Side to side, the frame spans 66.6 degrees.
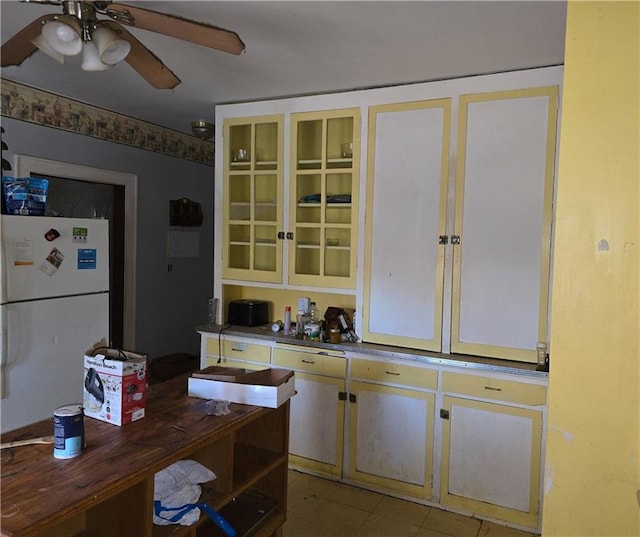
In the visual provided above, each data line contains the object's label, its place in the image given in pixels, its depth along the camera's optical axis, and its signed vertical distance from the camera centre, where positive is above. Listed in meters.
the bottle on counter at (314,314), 3.31 -0.46
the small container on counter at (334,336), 3.02 -0.55
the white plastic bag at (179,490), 1.60 -0.86
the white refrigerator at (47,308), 2.50 -0.37
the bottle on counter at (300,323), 3.15 -0.51
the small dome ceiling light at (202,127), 3.80 +0.92
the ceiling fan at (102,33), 1.56 +0.71
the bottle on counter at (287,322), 3.25 -0.51
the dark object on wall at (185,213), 4.36 +0.29
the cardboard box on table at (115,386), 1.60 -0.48
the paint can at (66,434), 1.38 -0.55
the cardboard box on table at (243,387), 1.87 -0.55
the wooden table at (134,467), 1.19 -0.62
